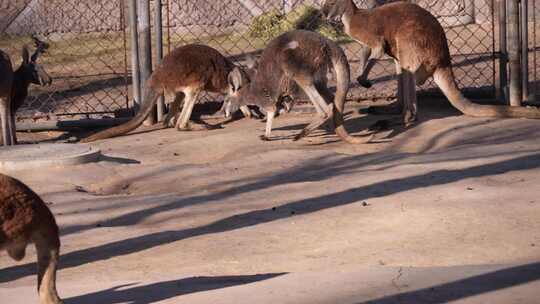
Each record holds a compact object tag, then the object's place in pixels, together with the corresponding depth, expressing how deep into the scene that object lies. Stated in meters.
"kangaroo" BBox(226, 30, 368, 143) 12.25
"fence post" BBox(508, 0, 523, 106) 13.49
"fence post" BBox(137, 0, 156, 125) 13.91
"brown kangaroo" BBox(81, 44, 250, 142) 13.23
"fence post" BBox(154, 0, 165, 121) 13.94
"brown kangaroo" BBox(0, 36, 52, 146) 12.75
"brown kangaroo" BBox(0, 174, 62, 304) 5.55
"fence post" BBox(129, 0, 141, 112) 13.91
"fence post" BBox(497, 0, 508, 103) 13.69
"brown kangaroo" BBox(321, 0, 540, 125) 12.86
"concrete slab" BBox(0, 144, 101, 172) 10.66
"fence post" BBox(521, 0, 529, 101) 13.43
